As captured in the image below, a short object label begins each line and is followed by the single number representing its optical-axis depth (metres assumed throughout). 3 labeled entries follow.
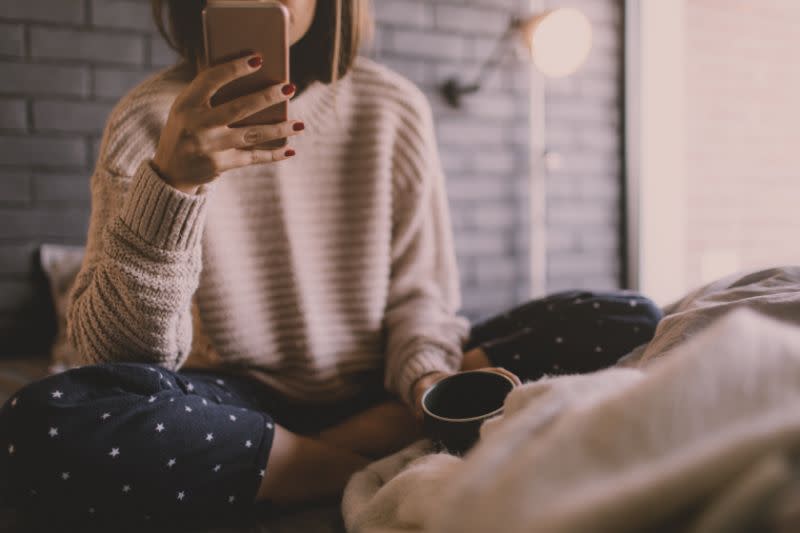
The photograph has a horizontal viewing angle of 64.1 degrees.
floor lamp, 1.79
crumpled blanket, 0.30
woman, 0.67
